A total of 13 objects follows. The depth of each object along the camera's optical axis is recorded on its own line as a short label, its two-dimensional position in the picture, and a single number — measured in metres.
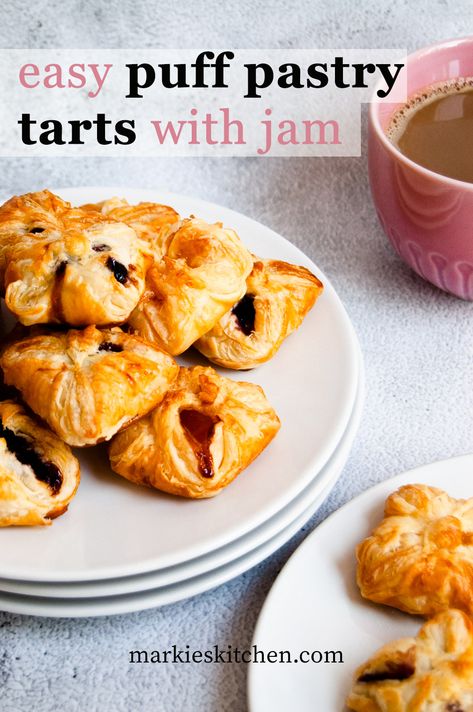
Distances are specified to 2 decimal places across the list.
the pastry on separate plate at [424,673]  0.67
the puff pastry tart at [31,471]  0.72
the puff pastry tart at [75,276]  0.75
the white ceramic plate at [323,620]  0.69
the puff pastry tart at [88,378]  0.73
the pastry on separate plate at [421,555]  0.71
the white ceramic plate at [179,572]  0.72
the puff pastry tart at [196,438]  0.74
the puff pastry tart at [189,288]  0.77
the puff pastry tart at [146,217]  0.81
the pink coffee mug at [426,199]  0.85
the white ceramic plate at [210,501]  0.72
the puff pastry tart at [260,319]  0.79
